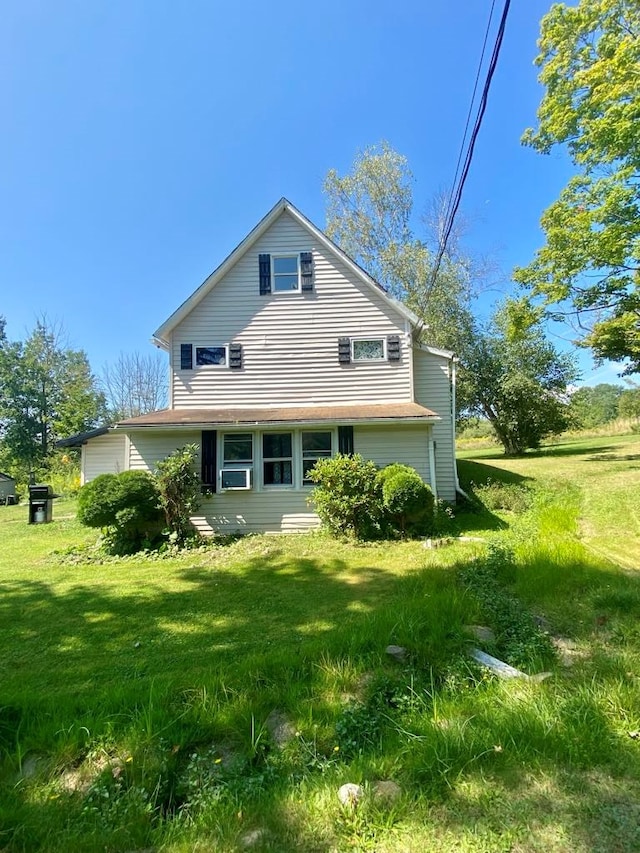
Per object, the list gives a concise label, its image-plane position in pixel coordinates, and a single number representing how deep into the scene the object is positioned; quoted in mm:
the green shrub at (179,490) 9023
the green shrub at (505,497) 10656
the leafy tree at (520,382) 21828
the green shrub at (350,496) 8859
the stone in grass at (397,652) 3507
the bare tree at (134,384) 32469
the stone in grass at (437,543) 7992
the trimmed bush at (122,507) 8453
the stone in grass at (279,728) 2701
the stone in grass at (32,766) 2492
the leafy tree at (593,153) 11453
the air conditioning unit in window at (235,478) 10031
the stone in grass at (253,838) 1911
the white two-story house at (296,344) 11305
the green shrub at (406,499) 8477
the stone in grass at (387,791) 2110
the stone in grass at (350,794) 2094
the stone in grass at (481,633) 3750
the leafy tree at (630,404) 40122
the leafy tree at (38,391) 31641
